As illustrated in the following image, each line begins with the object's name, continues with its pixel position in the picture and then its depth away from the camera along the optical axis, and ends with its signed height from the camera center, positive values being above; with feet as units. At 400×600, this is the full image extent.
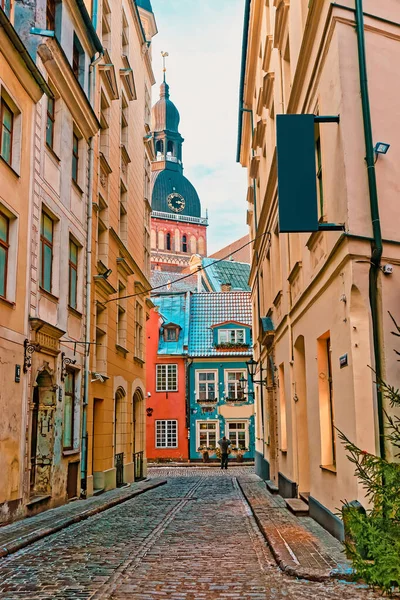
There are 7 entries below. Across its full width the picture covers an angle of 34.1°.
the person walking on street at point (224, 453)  108.06 -4.48
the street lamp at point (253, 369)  70.28 +7.05
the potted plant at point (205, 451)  123.13 -4.76
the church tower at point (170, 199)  348.79 +123.20
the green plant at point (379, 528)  19.29 -3.19
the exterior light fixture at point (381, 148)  26.66 +11.13
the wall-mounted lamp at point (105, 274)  59.52 +13.91
